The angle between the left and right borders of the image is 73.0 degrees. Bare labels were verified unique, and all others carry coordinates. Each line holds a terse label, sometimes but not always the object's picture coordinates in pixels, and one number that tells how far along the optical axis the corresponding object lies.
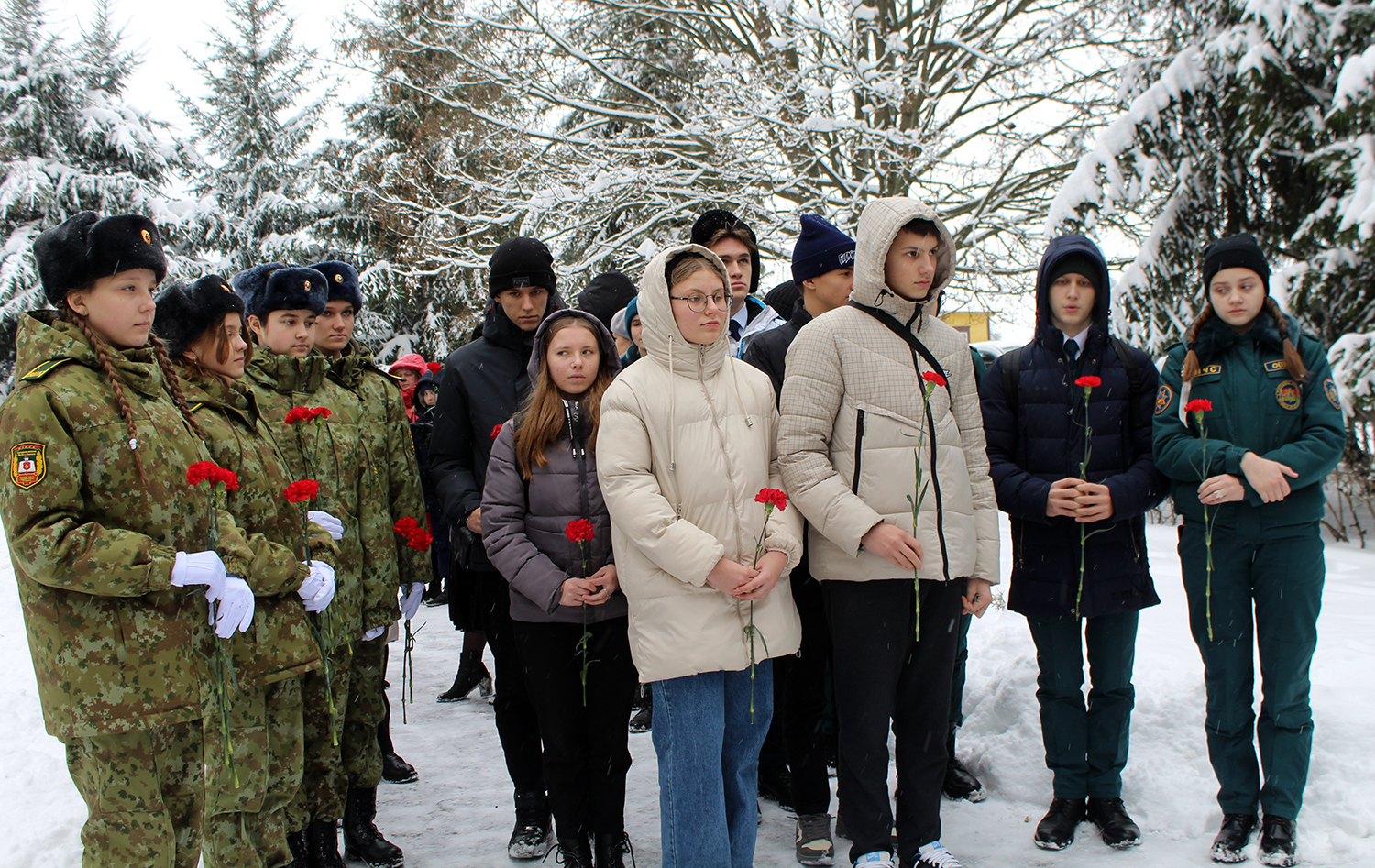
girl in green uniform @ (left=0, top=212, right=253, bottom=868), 2.23
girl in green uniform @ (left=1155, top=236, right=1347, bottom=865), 3.09
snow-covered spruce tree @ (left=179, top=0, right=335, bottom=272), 19.38
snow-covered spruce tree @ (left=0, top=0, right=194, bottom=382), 15.64
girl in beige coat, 2.71
